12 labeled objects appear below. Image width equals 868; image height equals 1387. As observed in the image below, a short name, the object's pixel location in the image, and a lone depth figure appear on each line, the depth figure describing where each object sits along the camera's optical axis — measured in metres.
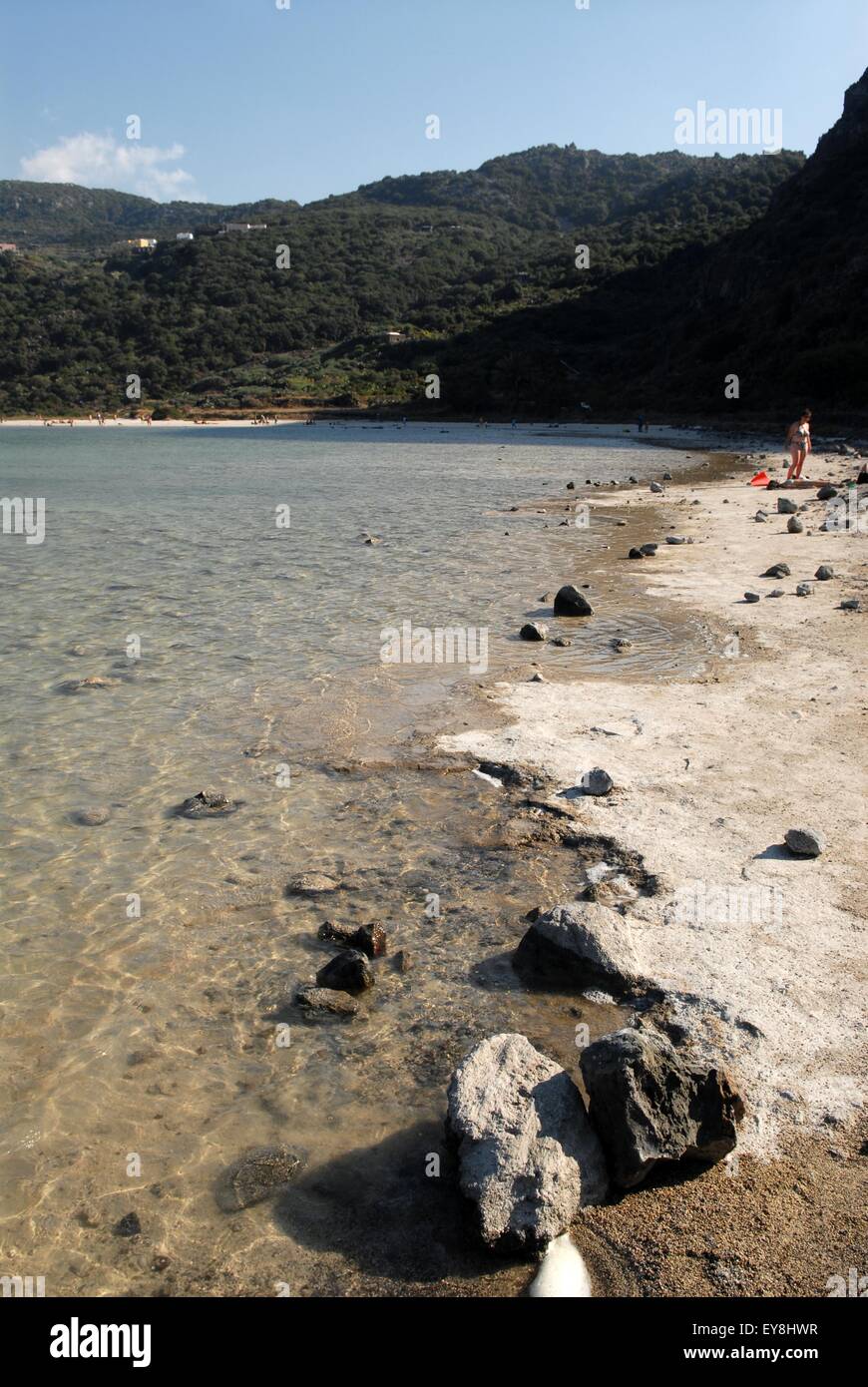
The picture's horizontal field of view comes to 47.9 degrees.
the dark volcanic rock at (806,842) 5.50
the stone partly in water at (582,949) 4.59
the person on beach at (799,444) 24.09
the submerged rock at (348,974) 4.65
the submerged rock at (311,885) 5.59
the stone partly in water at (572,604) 11.92
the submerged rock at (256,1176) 3.50
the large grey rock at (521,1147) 3.20
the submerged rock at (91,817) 6.52
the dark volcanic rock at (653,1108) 3.36
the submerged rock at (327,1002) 4.50
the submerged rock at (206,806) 6.60
